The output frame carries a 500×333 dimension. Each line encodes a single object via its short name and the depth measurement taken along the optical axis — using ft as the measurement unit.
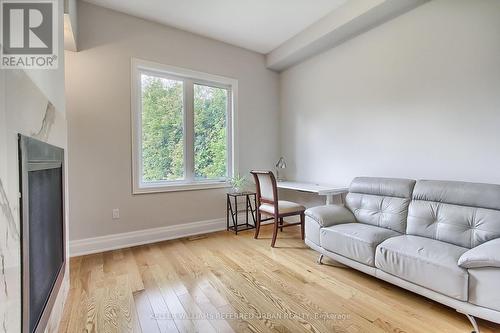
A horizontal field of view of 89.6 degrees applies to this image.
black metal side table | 12.14
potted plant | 12.48
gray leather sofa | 5.14
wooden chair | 10.03
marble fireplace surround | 2.43
